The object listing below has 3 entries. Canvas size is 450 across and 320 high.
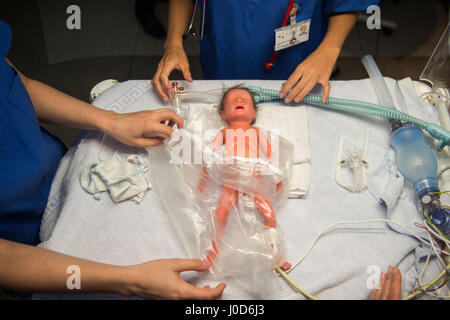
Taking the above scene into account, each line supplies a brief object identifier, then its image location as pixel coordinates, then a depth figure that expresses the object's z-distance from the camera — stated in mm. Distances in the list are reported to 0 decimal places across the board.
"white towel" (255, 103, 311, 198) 1106
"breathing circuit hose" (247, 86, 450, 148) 1121
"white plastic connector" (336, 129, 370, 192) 1108
